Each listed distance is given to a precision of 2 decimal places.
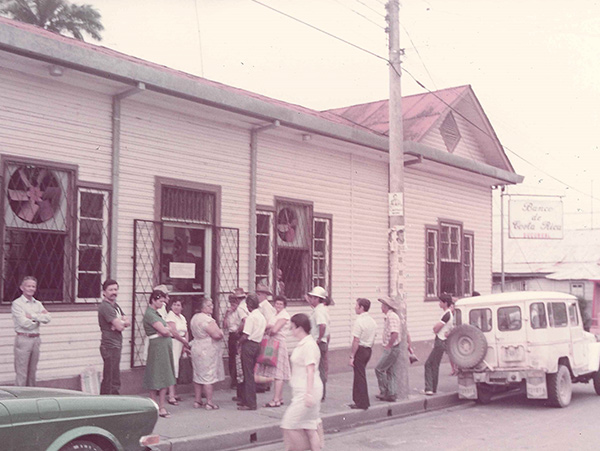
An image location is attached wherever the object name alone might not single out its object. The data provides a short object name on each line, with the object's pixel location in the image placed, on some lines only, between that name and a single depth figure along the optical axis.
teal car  5.32
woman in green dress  10.12
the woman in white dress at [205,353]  10.76
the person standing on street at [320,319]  11.58
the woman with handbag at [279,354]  11.06
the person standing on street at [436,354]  12.87
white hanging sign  24.92
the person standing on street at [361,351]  10.97
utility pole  12.27
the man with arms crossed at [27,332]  9.20
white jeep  11.99
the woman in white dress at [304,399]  6.58
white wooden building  10.09
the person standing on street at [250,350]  10.68
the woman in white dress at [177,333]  10.71
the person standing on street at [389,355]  11.83
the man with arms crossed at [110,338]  9.63
